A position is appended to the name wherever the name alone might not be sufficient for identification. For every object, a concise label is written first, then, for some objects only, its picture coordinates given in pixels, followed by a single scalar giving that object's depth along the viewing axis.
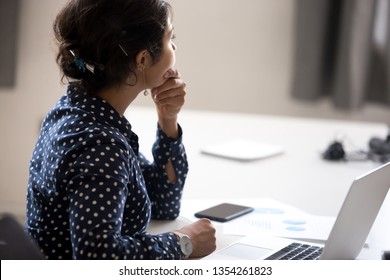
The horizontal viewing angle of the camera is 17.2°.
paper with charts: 2.64
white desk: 2.96
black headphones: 3.40
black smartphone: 2.74
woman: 2.27
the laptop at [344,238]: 2.32
